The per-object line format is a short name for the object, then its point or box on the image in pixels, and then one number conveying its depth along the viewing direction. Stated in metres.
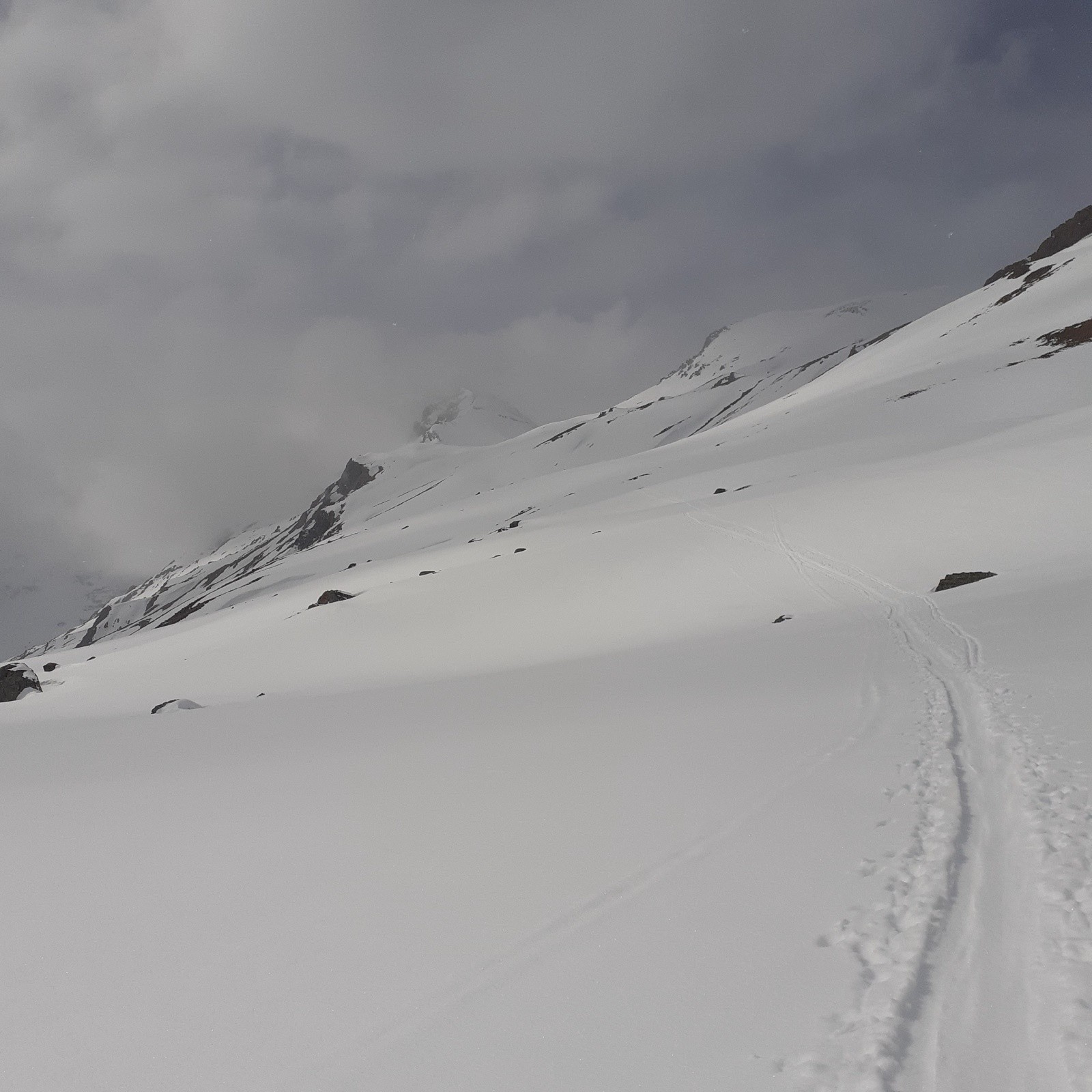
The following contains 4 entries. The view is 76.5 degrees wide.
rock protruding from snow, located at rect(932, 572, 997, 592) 19.28
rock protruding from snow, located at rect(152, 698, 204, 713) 18.41
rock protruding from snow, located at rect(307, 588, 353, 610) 33.84
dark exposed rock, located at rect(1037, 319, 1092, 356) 47.16
